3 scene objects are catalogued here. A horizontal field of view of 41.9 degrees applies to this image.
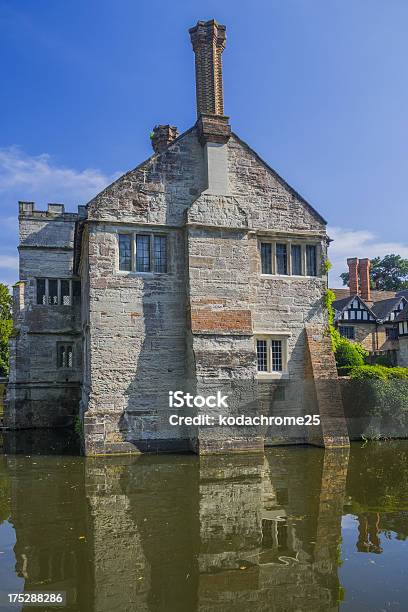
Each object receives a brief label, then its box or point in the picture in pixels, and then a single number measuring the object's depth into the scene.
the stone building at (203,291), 15.81
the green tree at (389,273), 79.56
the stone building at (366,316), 45.00
